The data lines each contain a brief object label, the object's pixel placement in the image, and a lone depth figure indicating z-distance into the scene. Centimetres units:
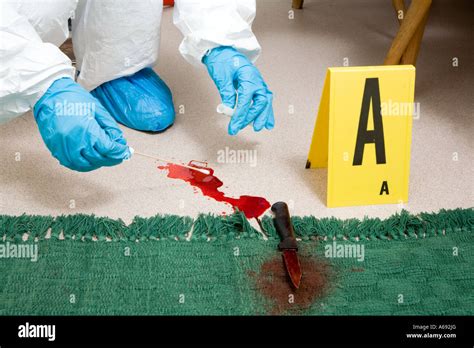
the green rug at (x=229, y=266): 128
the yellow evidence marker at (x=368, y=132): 156
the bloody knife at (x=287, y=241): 134
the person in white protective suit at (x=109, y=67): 143
